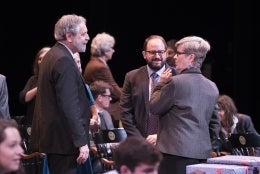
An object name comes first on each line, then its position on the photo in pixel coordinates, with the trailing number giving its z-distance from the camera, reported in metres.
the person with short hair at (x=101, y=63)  10.72
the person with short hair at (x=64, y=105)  7.21
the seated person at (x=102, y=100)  10.23
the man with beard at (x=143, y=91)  8.57
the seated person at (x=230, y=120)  10.86
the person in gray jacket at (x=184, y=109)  7.56
